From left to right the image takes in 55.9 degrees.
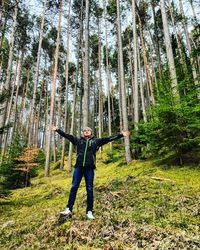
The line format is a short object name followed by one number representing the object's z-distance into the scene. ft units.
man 12.70
